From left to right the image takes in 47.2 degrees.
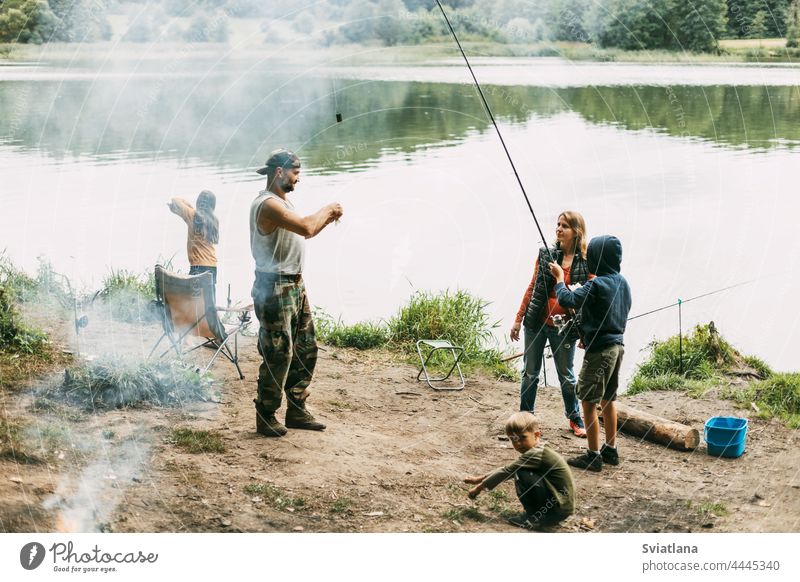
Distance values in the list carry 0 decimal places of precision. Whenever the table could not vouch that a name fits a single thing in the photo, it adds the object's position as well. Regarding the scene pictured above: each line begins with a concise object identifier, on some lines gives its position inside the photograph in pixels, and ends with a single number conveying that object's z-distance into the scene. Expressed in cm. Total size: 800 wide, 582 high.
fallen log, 540
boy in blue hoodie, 461
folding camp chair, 579
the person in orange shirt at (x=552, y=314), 494
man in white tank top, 462
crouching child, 420
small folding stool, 636
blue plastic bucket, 527
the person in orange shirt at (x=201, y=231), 649
